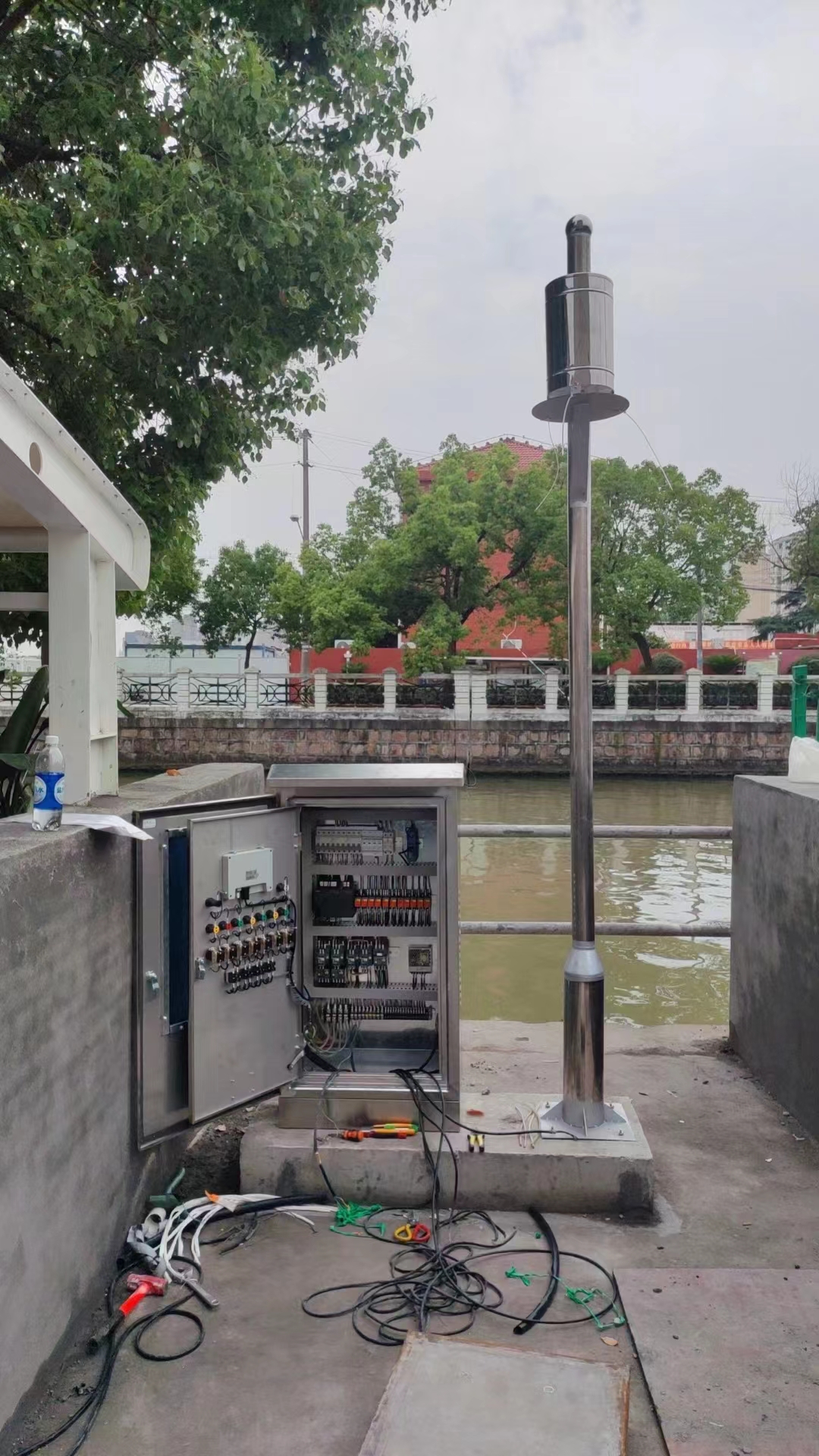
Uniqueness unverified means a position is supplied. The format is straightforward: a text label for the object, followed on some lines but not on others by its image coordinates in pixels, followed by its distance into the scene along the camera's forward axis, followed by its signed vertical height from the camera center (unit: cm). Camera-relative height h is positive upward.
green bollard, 428 +9
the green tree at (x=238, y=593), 3722 +497
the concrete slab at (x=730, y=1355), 214 -151
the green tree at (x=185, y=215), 637 +340
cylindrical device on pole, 320 +49
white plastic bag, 405 -15
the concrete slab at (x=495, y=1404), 204 -148
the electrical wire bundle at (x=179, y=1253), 224 -151
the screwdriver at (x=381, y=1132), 326 -133
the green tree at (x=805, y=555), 2788 +497
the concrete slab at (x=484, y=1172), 311 -142
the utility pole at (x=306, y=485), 3988 +969
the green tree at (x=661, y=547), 2792 +534
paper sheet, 263 -26
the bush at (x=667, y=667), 3111 +188
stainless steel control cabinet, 301 -74
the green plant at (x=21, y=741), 380 -6
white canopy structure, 296 +57
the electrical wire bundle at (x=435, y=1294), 254 -153
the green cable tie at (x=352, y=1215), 306 -153
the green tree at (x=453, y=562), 2669 +450
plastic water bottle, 256 -19
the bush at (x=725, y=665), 3238 +199
